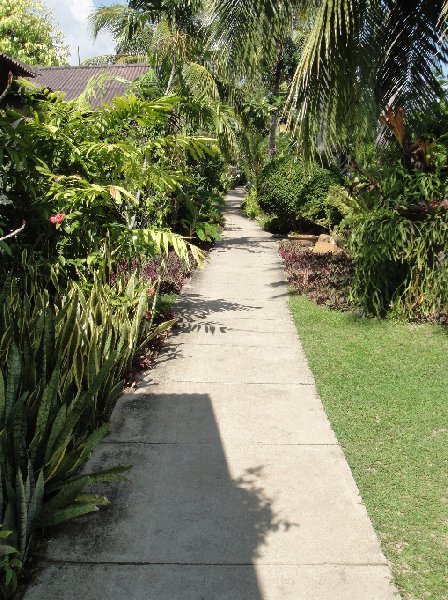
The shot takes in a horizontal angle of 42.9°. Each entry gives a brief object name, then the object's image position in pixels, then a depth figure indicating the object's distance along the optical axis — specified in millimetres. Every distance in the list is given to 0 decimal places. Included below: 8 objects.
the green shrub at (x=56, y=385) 3021
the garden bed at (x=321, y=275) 8766
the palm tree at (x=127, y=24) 12039
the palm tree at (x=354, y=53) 7883
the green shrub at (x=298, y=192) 14525
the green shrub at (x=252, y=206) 20953
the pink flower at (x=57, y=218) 5387
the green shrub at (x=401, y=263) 7203
